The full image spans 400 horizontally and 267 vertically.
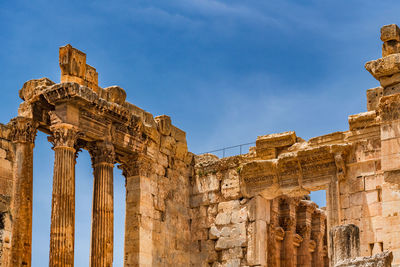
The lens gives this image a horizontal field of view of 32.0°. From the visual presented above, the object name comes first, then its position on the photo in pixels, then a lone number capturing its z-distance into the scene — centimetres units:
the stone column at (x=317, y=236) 2303
